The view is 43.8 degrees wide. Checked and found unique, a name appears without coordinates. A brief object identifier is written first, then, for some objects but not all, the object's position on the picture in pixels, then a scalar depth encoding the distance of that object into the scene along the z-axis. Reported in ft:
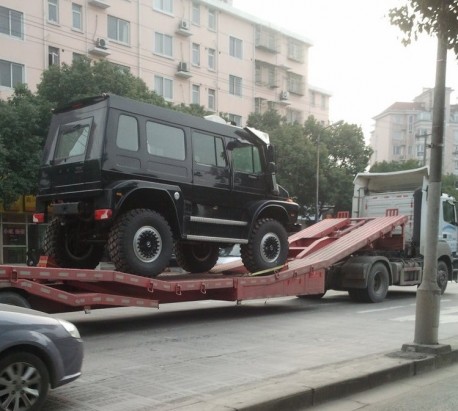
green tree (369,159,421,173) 153.07
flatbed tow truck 25.40
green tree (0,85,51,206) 68.03
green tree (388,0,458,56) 19.80
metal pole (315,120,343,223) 111.26
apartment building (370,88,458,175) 314.76
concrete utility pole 23.72
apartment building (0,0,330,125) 94.43
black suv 28.12
